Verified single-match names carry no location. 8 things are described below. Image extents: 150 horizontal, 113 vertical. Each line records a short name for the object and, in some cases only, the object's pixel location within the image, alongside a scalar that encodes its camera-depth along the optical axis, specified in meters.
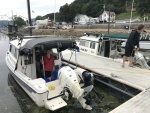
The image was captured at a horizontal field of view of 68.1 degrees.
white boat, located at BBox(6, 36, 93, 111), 3.56
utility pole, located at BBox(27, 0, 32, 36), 8.18
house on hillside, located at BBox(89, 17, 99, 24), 51.42
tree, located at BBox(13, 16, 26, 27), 54.03
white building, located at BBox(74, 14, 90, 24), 54.66
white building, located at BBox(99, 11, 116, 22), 48.47
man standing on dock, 5.03
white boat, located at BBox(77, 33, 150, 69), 6.84
